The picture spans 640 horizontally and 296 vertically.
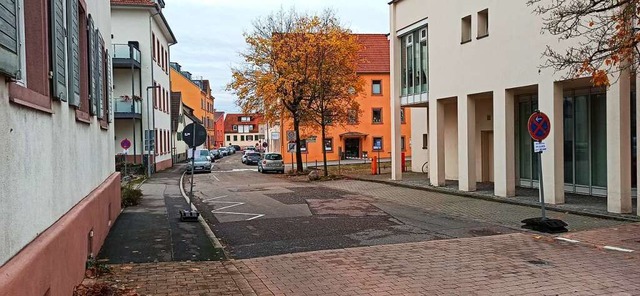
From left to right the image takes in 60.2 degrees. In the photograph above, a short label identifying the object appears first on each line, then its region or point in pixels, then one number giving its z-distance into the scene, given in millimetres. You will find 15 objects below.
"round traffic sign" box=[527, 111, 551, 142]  11617
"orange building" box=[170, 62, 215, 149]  71250
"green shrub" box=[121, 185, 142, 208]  16625
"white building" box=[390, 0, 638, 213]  15266
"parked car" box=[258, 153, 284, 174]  39719
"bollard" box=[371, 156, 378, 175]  31947
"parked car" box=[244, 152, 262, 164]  56062
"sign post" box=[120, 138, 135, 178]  29047
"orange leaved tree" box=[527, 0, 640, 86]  9078
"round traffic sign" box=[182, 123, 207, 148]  13648
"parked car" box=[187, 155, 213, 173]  39538
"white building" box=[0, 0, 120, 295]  3652
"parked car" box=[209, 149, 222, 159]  70075
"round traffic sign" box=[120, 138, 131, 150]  29047
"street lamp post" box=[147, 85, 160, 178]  33112
